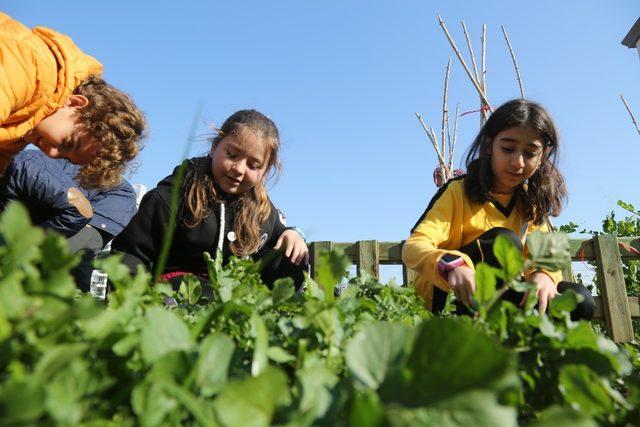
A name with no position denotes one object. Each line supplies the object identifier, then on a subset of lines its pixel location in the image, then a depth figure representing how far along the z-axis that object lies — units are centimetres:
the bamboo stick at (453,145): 465
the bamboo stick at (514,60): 369
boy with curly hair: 168
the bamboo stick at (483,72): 360
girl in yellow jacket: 226
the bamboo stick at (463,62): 361
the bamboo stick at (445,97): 470
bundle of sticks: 365
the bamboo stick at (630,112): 399
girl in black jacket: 229
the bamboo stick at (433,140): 442
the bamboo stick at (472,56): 390
